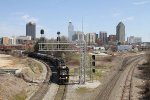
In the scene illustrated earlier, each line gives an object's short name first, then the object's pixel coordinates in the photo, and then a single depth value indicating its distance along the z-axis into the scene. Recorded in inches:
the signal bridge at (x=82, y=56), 2271.5
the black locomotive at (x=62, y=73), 2239.2
